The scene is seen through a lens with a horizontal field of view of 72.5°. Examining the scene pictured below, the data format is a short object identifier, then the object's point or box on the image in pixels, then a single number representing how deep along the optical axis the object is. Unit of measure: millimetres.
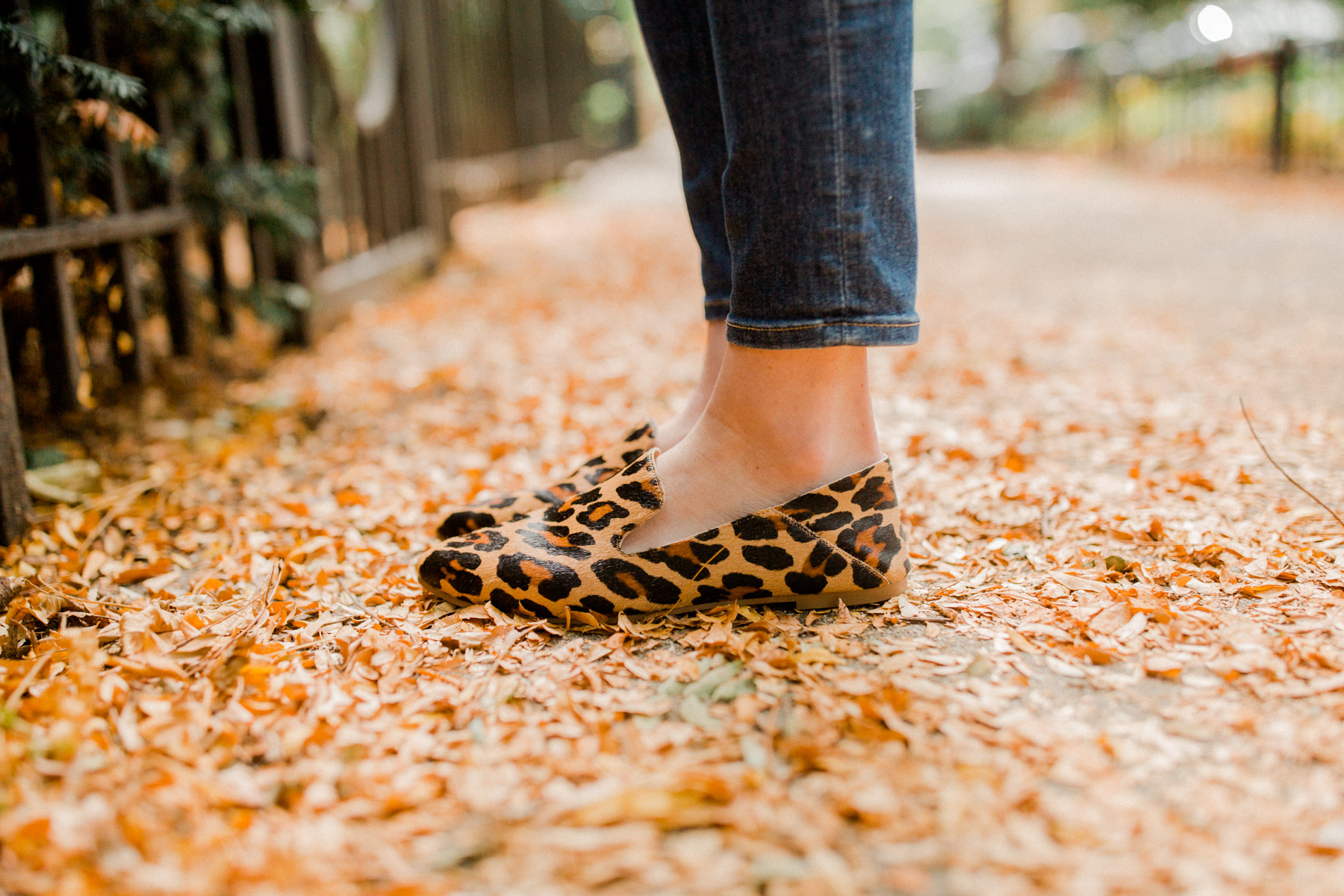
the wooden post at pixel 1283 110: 6395
